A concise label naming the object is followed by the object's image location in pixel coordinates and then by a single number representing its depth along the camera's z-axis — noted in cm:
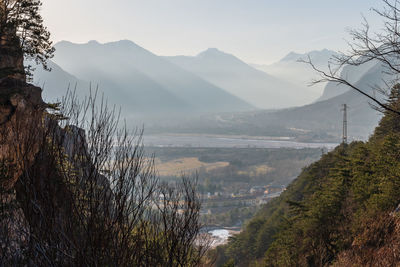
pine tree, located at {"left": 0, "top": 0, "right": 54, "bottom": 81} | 1395
